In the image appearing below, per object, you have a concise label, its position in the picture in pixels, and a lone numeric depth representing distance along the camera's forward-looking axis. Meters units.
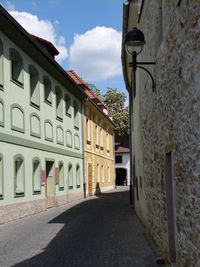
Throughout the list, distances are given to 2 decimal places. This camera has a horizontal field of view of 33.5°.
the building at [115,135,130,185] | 45.70
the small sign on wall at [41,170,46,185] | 14.25
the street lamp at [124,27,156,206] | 6.06
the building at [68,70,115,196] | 22.84
